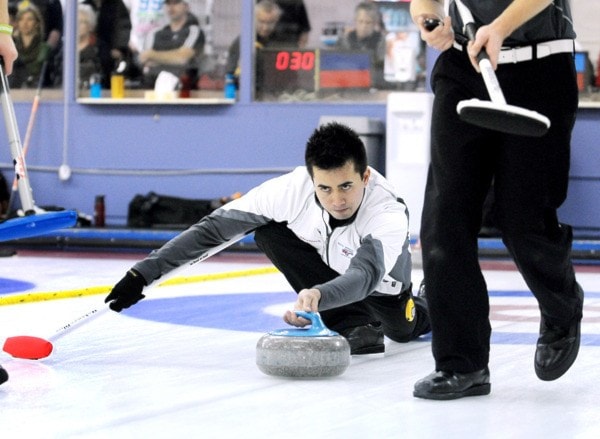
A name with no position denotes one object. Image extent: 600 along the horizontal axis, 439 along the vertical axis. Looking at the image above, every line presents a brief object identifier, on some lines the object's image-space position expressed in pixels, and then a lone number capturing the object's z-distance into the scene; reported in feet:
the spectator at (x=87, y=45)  67.26
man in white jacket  24.29
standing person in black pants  20.26
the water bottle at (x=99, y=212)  64.39
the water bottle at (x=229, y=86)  64.23
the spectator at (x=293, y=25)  63.26
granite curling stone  22.74
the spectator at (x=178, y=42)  65.10
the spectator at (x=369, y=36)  61.82
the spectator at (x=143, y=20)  65.82
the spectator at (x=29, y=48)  68.33
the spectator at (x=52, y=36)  67.97
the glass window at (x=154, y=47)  64.85
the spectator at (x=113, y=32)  66.69
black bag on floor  62.54
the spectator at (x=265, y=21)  63.67
